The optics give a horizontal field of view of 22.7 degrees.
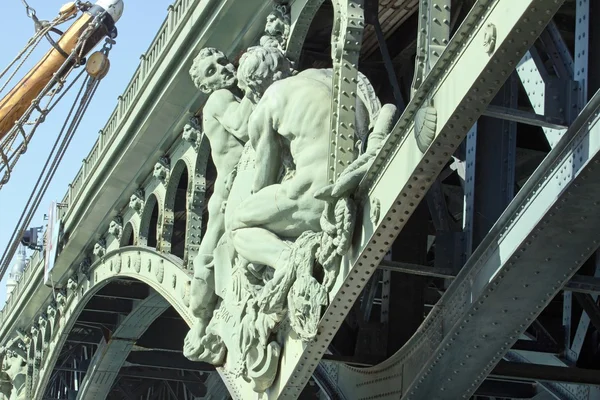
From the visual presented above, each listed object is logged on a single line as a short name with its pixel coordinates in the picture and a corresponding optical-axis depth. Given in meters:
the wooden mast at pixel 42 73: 33.56
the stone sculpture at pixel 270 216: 14.59
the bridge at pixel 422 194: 11.80
